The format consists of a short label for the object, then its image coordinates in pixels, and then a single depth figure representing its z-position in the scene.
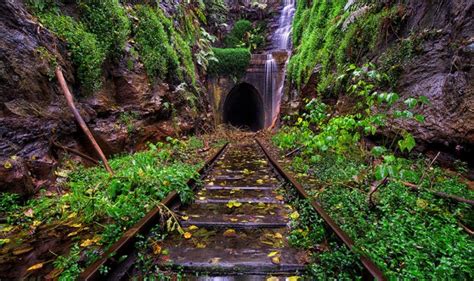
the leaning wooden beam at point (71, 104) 4.40
